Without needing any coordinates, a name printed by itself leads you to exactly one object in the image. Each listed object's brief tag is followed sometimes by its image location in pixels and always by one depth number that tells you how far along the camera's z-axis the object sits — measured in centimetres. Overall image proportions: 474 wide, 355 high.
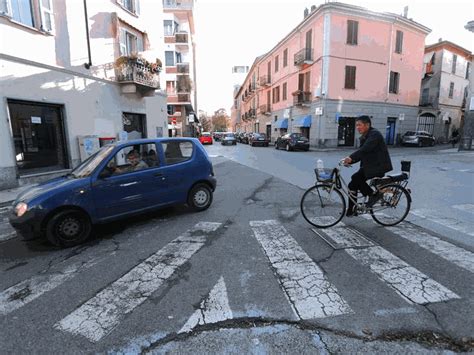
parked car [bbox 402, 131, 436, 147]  2423
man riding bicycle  452
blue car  409
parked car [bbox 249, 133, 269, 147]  2847
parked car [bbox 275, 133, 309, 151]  2120
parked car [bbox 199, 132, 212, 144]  3459
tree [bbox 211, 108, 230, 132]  9455
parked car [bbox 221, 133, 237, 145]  3197
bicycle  474
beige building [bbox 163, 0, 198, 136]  3284
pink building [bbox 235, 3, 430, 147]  2241
